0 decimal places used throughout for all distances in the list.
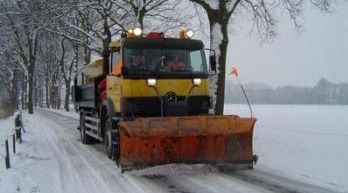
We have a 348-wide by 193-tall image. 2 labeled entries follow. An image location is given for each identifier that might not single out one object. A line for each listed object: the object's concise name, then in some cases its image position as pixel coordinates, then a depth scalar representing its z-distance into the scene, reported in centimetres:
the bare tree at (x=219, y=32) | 1861
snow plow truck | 1137
